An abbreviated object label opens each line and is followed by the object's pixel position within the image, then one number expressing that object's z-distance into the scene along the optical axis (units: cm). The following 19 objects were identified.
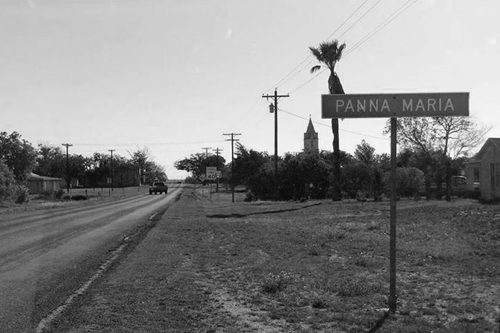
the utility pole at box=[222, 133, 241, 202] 7124
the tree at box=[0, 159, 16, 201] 4488
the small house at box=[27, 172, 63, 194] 9650
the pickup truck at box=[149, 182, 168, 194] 8462
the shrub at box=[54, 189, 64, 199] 6981
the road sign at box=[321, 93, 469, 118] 653
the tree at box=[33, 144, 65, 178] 15062
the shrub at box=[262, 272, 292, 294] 797
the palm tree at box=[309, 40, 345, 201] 4000
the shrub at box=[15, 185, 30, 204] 4989
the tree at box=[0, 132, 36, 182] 7362
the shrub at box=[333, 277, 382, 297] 751
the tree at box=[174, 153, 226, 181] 15575
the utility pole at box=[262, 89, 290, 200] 4942
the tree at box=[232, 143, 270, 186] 7044
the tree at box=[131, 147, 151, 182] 17096
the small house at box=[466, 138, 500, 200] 3831
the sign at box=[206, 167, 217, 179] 5105
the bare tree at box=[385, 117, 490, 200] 4828
